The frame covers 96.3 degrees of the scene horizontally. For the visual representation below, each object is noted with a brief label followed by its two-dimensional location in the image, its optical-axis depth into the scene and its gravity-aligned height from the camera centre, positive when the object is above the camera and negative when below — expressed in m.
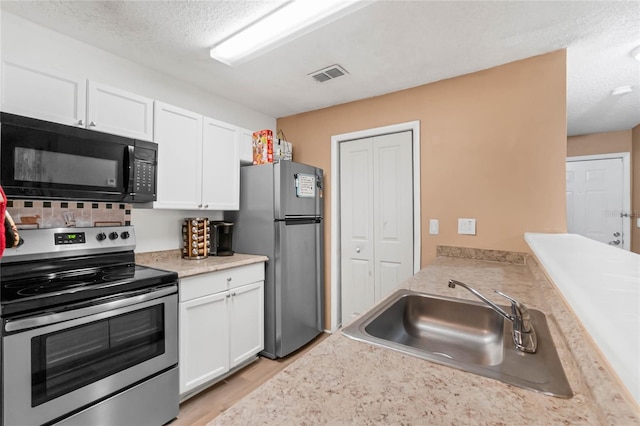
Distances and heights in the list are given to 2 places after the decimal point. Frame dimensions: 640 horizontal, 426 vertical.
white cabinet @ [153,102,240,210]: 2.03 +0.40
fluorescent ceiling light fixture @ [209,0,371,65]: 1.46 +1.08
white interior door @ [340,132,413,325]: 2.65 -0.04
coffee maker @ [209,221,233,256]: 2.46 -0.22
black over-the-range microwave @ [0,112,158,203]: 1.38 +0.27
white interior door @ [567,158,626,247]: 3.56 +0.18
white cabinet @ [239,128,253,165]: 2.61 +0.61
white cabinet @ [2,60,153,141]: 1.46 +0.64
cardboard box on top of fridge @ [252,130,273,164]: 2.63 +0.61
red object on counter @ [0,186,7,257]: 0.85 +0.00
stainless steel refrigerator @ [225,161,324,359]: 2.44 -0.24
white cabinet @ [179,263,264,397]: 1.85 -0.80
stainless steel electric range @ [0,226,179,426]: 1.21 -0.59
